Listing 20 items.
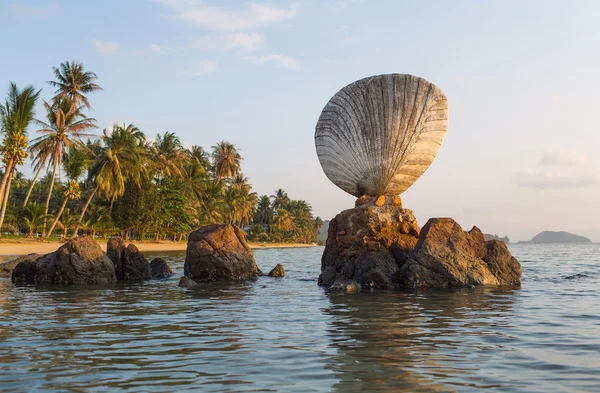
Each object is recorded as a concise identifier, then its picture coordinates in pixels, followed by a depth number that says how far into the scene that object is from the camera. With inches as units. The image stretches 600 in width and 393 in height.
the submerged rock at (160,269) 649.6
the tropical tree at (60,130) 1337.4
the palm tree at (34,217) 1374.3
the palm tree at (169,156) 2002.5
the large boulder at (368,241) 498.6
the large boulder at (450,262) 471.5
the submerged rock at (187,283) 511.4
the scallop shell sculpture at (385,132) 540.4
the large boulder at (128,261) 614.5
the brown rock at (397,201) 557.2
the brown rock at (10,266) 617.3
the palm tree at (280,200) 3826.3
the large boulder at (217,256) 584.1
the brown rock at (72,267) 543.2
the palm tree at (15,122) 1124.5
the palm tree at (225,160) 2536.9
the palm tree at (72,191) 1467.8
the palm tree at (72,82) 1550.2
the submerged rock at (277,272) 663.8
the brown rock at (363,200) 554.6
